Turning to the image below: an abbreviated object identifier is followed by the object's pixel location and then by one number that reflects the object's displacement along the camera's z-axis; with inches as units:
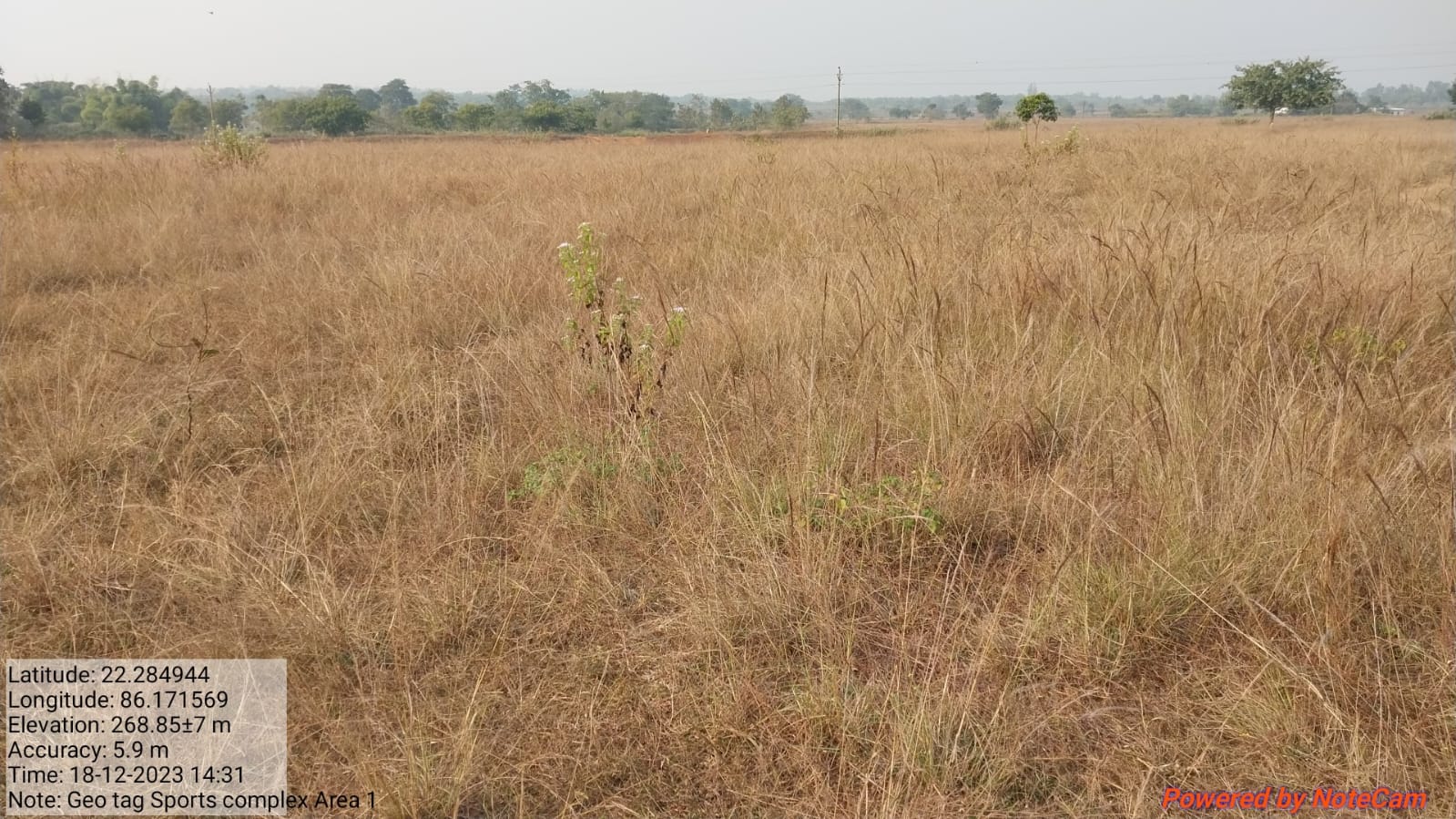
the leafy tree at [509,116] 3302.9
